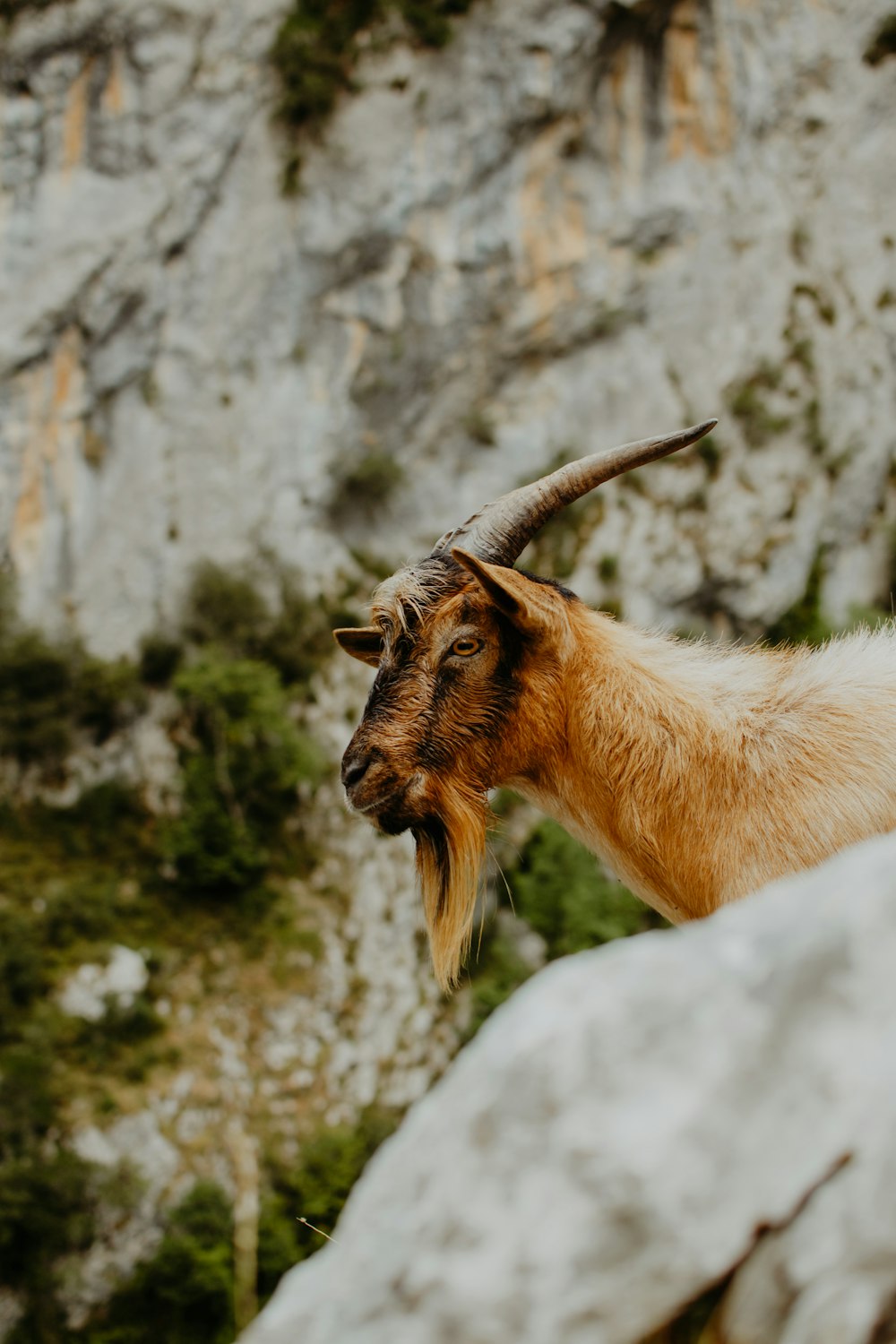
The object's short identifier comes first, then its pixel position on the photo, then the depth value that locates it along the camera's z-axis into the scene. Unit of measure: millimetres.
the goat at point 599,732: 4234
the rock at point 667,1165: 1691
